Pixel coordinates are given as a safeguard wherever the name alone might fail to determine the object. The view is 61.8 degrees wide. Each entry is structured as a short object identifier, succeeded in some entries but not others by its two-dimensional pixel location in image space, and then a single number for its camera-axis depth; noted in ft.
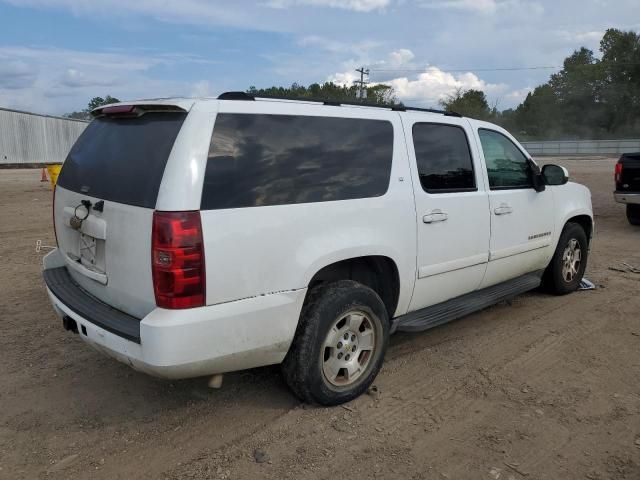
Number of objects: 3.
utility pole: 215.31
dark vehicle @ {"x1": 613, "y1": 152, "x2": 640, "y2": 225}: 31.81
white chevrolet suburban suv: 8.86
